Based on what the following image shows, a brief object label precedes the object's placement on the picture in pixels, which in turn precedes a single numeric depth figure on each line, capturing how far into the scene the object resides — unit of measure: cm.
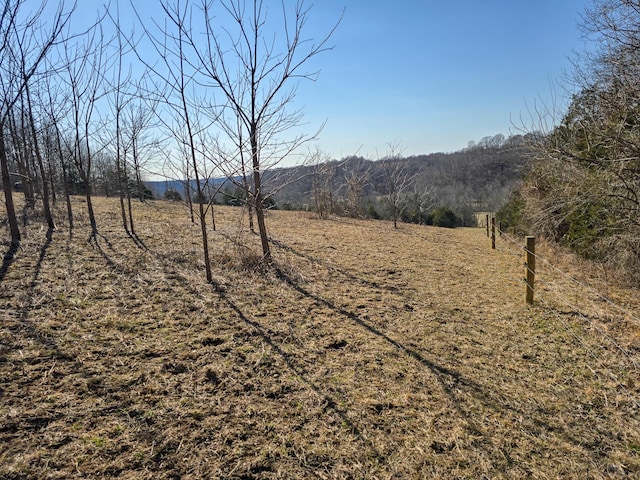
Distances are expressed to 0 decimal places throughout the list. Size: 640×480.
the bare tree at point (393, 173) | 1491
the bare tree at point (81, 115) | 632
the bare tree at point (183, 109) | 433
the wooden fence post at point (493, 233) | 1094
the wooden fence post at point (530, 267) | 509
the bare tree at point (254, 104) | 470
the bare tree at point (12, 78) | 505
